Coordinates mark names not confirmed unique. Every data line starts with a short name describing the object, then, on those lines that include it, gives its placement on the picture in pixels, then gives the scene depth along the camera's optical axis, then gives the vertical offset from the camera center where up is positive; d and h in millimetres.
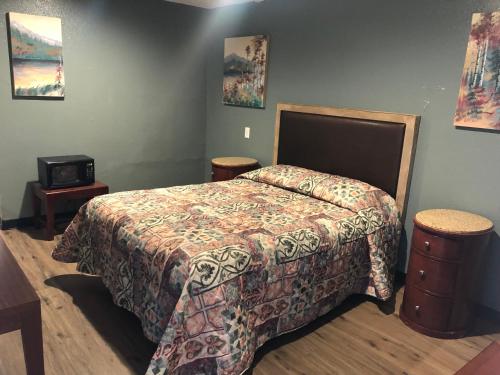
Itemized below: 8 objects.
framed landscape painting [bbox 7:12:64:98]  3416 +338
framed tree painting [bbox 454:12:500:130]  2426 +265
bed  1802 -721
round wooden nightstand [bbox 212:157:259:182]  3949 -598
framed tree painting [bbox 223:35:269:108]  3947 +362
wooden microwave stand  3459 -859
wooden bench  1373 -734
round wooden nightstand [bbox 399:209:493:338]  2291 -881
